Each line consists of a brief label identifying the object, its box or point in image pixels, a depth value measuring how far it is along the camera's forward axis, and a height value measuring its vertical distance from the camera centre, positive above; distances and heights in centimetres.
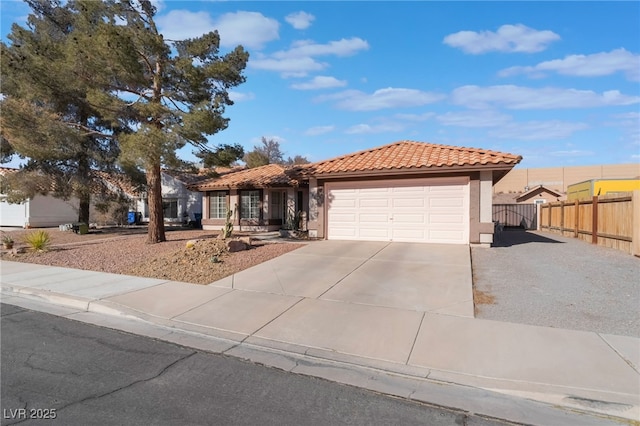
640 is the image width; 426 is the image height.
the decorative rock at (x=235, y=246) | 1232 -125
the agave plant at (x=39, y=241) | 1375 -125
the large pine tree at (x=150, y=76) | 1188 +439
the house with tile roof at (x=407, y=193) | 1368 +58
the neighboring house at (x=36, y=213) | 2717 -52
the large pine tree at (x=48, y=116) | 1409 +374
